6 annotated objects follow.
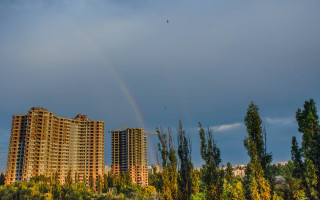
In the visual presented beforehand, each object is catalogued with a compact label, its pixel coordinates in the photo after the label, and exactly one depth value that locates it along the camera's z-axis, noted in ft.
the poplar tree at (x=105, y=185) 351.05
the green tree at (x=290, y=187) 115.55
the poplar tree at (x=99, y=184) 344.47
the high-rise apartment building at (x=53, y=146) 354.54
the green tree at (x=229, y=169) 209.14
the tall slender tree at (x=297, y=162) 108.92
